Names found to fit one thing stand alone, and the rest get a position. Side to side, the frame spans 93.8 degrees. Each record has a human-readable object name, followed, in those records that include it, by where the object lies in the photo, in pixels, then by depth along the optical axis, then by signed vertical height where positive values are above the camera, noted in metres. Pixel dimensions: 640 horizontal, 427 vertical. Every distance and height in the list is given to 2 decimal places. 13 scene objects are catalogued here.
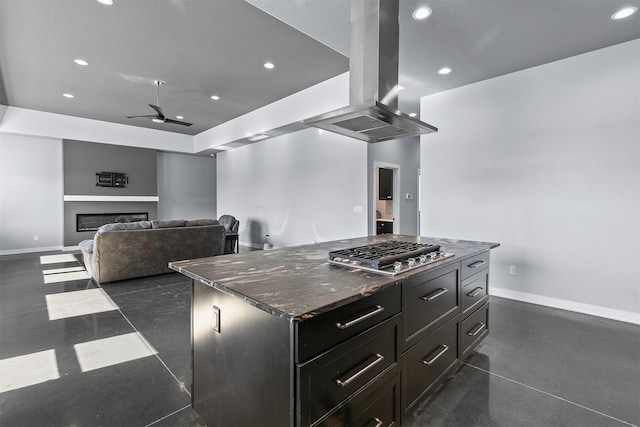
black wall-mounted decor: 7.81 +0.77
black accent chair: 6.59 -0.54
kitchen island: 1.07 -0.56
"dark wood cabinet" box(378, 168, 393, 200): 6.65 +0.58
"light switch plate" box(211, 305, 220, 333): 1.42 -0.52
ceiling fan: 5.12 +1.66
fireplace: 7.60 -0.28
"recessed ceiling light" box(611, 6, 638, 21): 2.57 +1.73
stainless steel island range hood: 2.13 +1.03
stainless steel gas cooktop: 1.54 -0.28
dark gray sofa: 4.23 -0.59
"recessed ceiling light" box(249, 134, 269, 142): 7.02 +1.71
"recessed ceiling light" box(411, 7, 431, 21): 2.57 +1.72
